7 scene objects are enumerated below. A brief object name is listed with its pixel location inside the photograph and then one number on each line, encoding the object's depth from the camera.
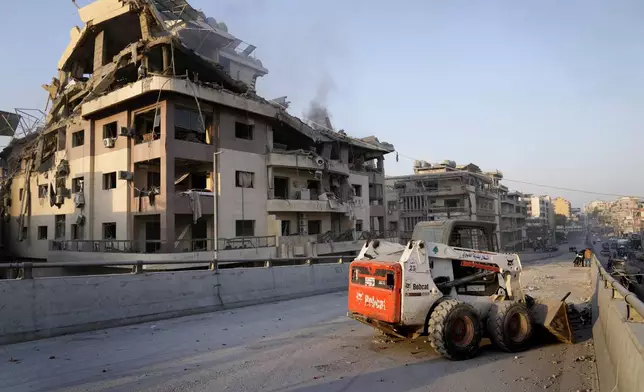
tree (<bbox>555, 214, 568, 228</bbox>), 158.62
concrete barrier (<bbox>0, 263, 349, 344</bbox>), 7.70
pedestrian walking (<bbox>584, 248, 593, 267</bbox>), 34.88
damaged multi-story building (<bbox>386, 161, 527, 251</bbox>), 61.19
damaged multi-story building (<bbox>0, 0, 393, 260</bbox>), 25.84
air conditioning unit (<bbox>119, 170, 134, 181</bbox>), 26.38
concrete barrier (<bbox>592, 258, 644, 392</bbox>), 3.57
